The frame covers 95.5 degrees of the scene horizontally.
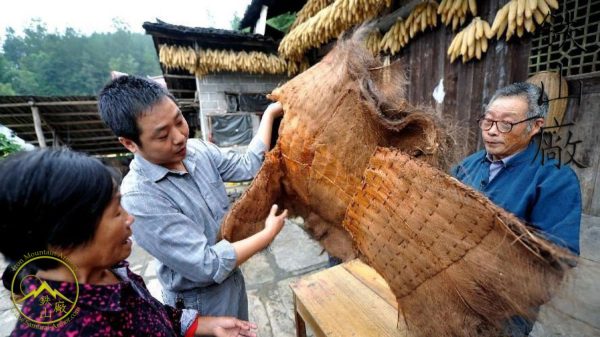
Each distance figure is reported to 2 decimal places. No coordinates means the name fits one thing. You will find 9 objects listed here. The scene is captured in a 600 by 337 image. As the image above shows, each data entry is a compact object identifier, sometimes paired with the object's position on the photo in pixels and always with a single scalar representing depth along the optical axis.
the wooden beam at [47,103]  7.41
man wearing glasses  1.36
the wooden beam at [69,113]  8.04
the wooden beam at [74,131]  8.32
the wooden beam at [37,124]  7.53
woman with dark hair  0.76
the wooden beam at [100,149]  10.19
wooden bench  1.57
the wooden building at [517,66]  2.01
